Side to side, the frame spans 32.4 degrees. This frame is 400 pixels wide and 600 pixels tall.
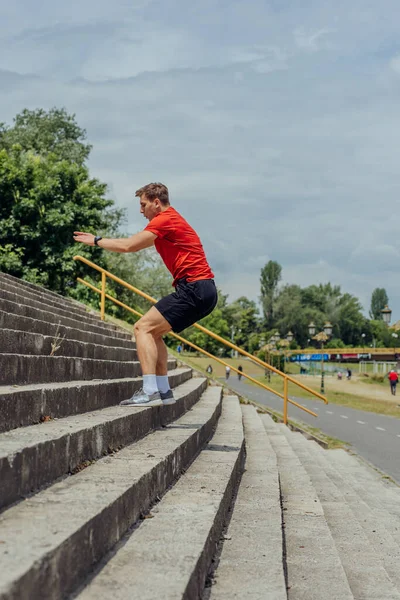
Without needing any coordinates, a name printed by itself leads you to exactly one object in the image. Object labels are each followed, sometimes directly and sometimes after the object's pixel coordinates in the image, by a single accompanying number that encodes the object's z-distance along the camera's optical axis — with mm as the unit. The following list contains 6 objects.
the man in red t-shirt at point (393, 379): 42866
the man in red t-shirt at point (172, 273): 5102
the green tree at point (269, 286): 139750
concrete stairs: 2236
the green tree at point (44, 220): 23484
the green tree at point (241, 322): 144375
